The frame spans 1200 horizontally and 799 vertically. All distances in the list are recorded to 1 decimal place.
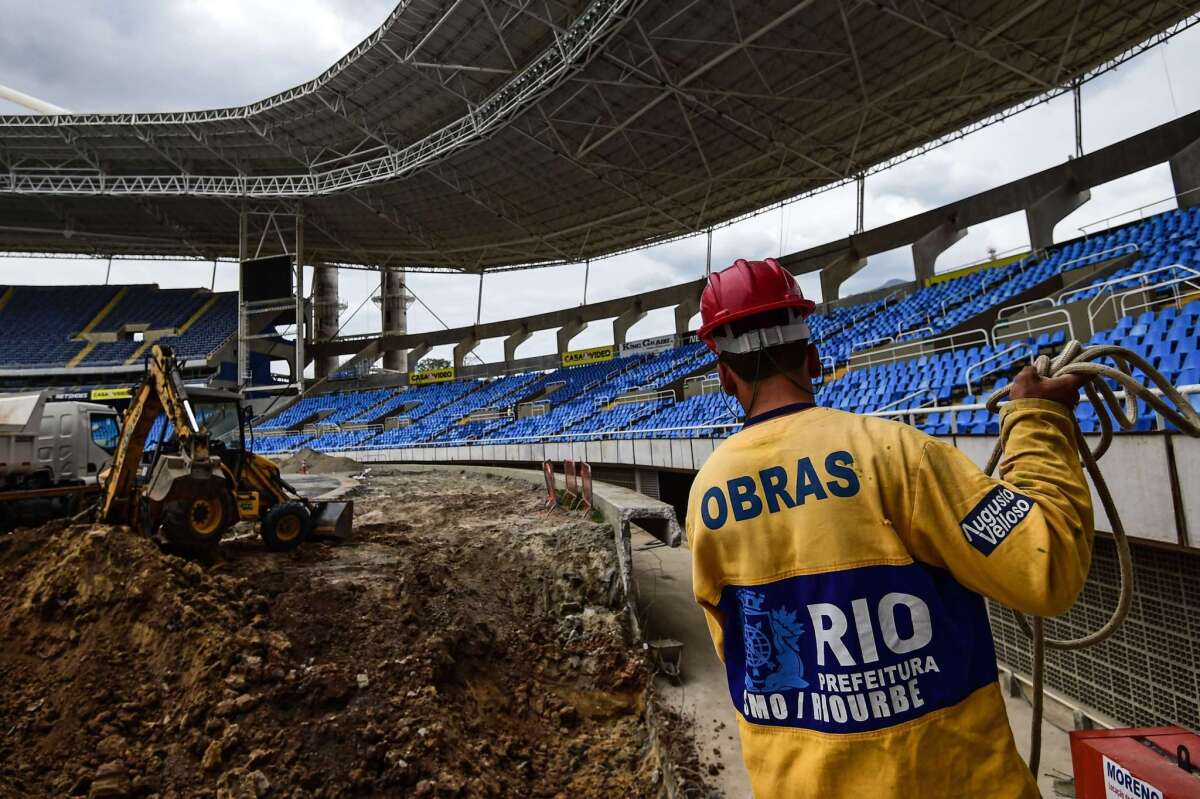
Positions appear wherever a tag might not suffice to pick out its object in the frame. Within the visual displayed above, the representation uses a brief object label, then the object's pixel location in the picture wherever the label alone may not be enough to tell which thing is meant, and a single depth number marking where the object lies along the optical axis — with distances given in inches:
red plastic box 75.8
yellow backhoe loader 284.8
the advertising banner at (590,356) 1280.8
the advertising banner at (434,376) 1507.1
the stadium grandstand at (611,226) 296.0
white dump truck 354.0
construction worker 44.8
